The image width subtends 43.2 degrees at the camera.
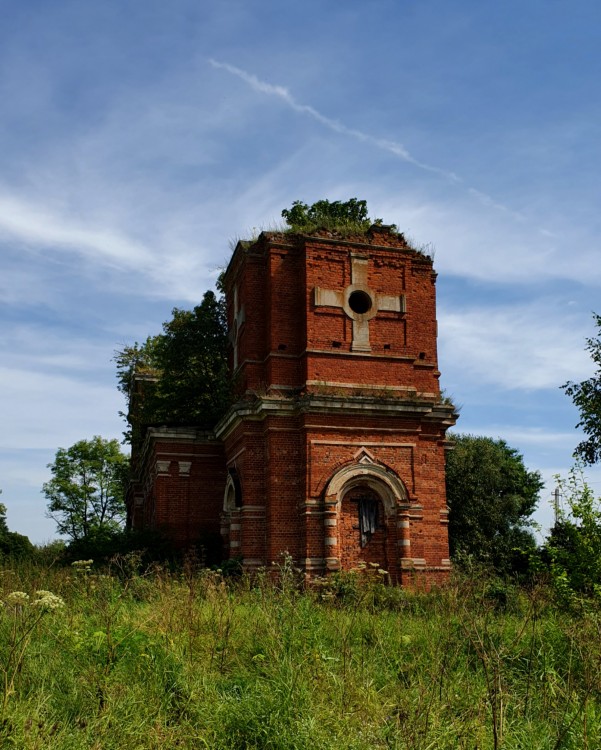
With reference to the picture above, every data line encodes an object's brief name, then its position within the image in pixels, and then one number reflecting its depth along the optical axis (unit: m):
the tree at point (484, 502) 33.22
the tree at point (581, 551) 10.33
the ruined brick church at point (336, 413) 18.55
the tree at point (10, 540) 30.77
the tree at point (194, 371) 22.80
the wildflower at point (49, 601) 7.02
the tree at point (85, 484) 47.69
